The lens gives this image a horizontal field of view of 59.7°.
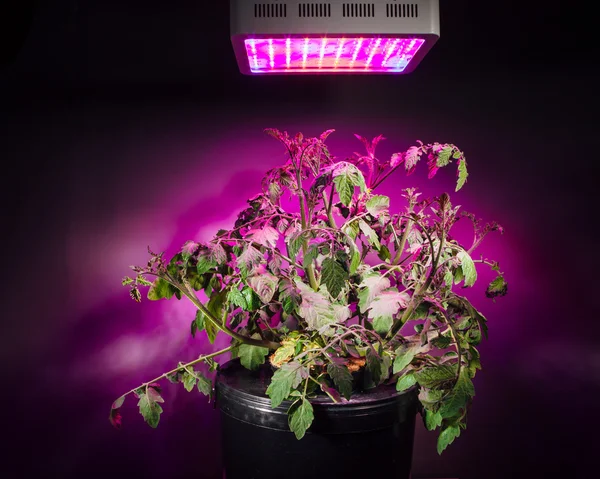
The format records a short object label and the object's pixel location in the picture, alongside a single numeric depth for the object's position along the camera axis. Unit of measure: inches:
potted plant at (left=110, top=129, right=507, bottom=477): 49.0
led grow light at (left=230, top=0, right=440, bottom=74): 52.1
